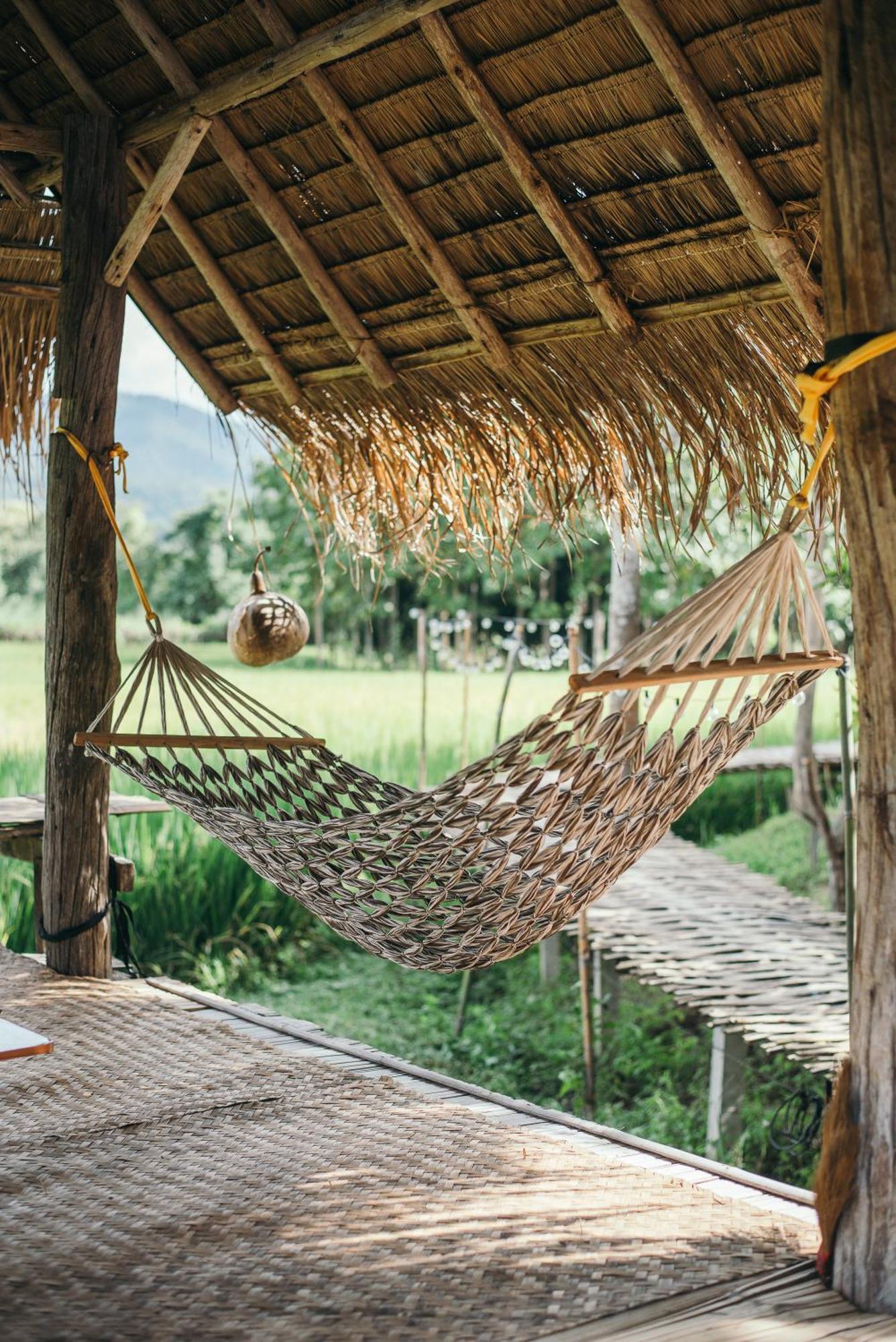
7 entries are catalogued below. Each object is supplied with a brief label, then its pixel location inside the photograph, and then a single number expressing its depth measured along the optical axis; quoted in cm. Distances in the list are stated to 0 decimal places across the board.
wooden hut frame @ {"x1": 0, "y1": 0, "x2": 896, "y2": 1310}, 237
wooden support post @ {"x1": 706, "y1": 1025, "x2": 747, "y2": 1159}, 409
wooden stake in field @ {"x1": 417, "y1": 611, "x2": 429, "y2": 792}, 596
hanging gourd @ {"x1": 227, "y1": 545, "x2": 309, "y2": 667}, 361
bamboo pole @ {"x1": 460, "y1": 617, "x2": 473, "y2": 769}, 602
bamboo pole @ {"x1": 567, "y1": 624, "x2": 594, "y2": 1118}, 455
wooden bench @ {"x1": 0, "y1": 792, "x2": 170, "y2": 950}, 308
